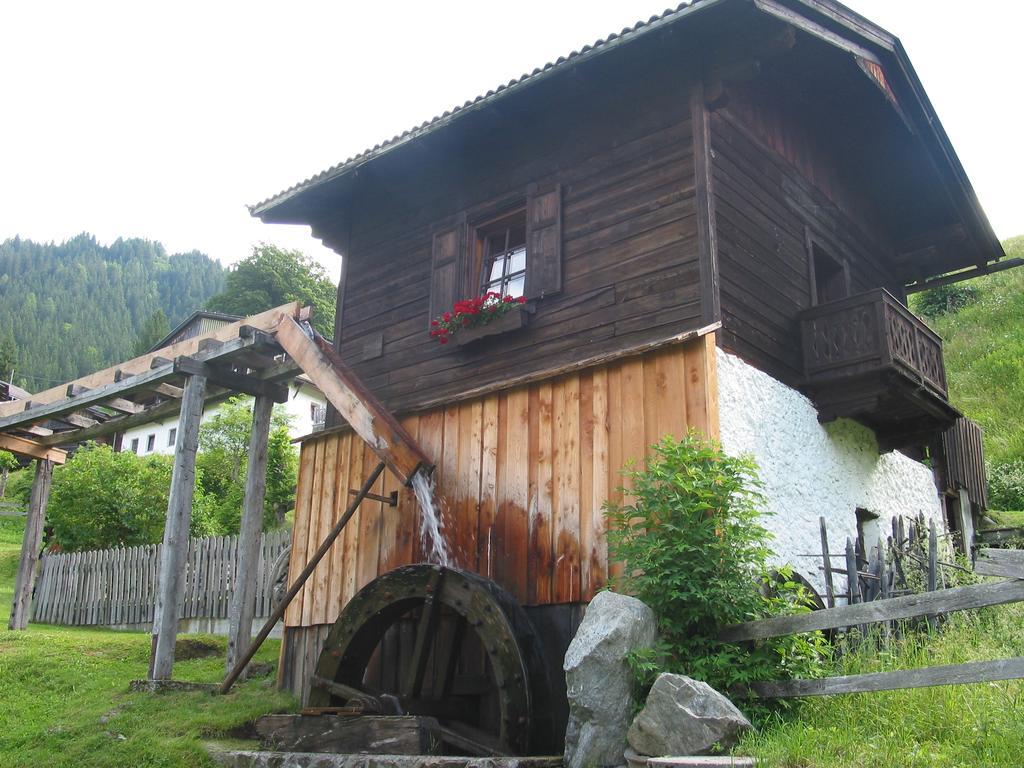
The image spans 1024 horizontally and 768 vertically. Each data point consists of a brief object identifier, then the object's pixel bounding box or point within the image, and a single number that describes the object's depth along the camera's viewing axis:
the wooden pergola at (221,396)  8.30
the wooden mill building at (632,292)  7.49
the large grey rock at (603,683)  5.23
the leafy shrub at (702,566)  5.58
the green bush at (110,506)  20.39
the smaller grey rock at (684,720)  4.76
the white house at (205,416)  36.53
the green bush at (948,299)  31.39
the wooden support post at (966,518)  12.92
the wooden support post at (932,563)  7.09
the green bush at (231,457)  25.06
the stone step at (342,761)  5.17
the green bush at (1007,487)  17.80
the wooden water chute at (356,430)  8.14
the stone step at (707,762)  4.32
